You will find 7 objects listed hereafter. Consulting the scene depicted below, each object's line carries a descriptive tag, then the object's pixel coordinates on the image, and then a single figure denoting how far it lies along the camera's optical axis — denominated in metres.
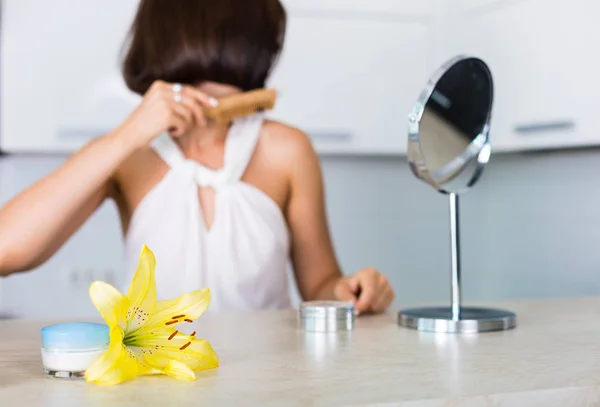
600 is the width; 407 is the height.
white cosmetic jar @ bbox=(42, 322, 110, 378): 0.73
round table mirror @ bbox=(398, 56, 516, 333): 1.06
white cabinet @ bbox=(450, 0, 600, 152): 2.01
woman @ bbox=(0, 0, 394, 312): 1.62
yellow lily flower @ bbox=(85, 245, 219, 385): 0.71
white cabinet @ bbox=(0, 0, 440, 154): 2.24
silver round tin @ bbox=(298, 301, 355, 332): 1.04
